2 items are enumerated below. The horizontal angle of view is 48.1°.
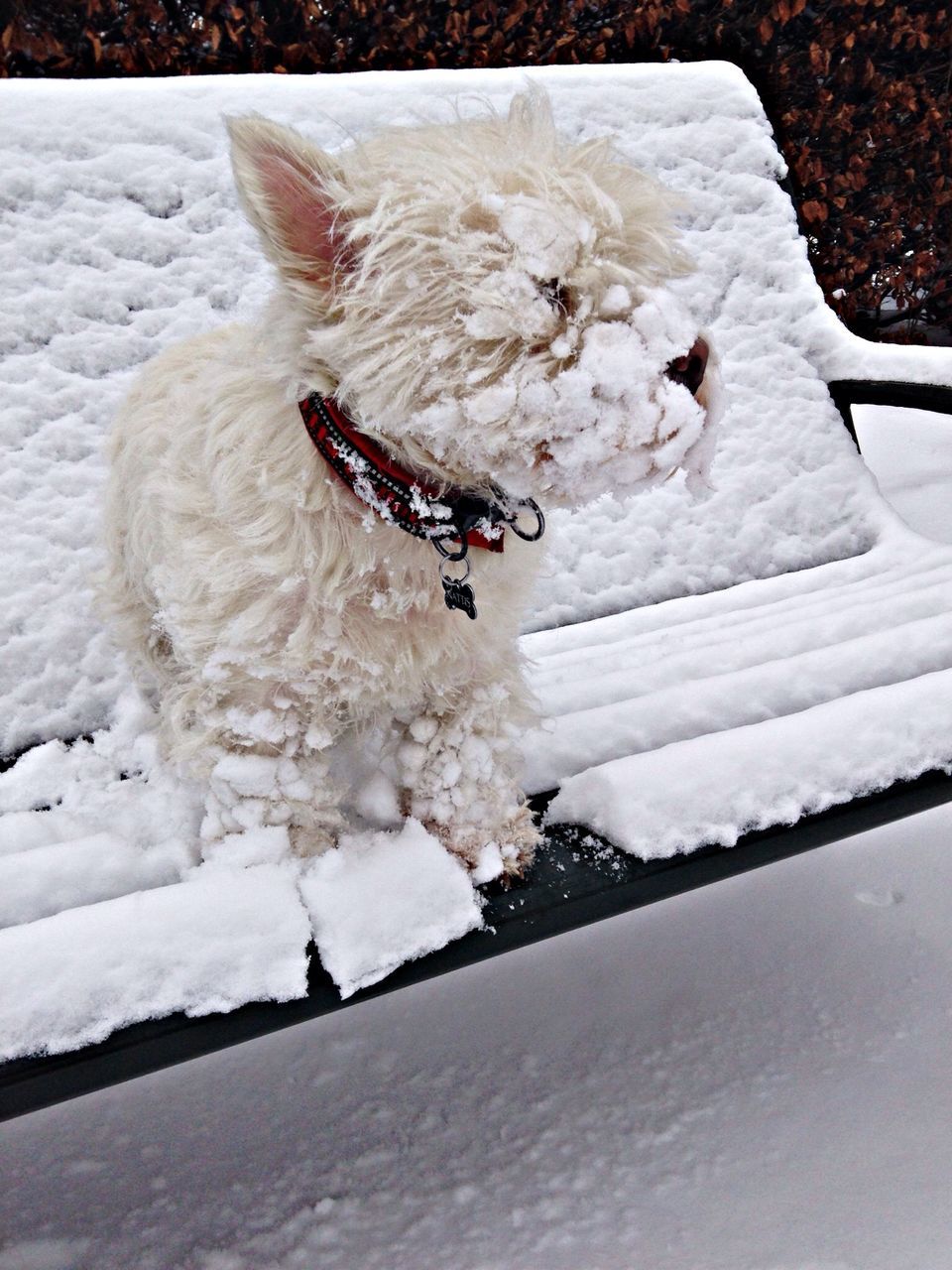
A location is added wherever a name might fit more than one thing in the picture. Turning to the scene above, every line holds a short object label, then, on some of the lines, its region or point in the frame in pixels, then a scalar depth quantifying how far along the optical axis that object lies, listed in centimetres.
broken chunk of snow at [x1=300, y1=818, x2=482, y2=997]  49
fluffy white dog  46
